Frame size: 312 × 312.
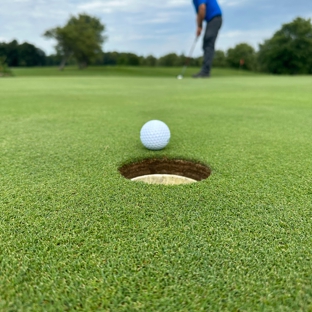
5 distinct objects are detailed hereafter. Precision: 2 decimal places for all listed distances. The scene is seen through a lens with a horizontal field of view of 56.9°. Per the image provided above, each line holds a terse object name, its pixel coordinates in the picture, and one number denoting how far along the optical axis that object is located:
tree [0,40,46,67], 42.94
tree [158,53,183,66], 45.32
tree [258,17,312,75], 42.12
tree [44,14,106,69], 30.92
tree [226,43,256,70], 49.03
